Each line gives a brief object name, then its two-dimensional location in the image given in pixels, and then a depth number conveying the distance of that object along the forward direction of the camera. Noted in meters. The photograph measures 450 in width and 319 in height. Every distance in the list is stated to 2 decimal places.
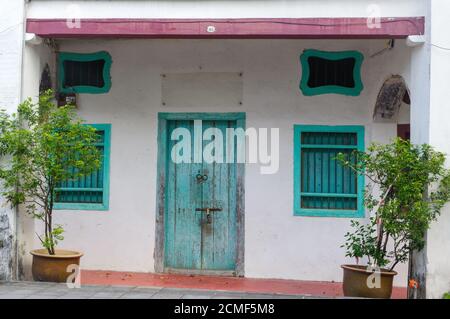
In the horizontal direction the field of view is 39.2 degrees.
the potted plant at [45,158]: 7.47
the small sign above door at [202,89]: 9.34
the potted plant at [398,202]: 7.00
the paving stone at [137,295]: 6.90
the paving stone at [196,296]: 6.98
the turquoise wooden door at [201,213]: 9.35
